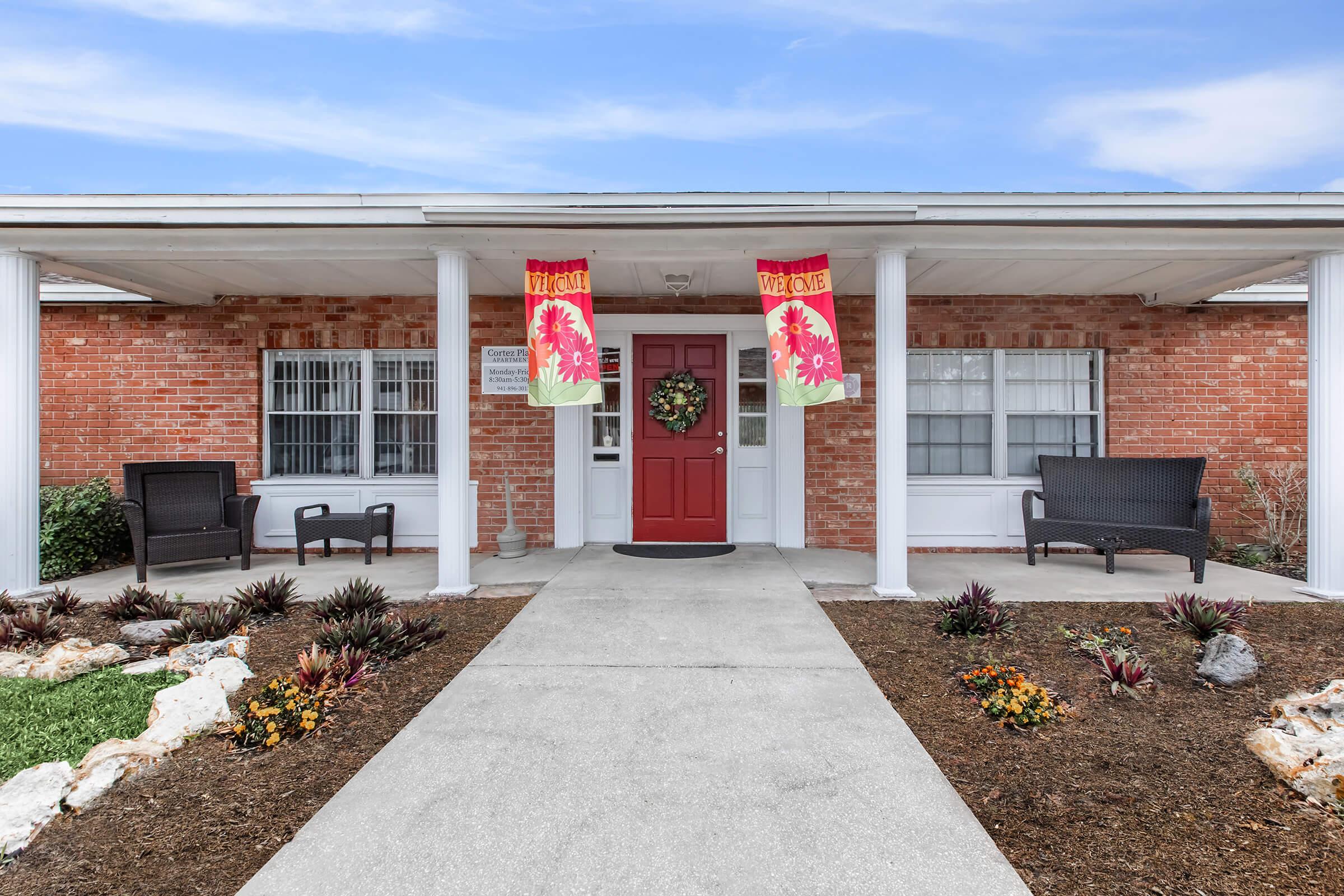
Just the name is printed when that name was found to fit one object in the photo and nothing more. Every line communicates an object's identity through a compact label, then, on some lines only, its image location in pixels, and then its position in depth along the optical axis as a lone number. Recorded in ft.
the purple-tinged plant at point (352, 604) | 13.75
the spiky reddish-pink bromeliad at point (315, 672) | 9.79
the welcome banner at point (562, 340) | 15.55
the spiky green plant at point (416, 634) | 12.03
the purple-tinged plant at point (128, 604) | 14.20
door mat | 20.27
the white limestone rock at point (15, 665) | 11.09
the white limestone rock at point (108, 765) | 7.26
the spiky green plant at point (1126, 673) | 10.25
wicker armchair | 17.95
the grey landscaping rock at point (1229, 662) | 10.42
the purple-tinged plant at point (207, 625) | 12.58
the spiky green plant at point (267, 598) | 14.30
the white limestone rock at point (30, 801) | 6.49
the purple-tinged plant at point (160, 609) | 14.01
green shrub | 18.37
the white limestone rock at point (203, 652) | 11.39
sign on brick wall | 21.79
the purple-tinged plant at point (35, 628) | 12.66
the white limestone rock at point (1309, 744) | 7.09
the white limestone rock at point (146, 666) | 11.15
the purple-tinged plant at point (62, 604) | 14.75
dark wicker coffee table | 19.99
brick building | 21.93
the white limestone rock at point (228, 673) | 10.41
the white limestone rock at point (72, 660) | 11.03
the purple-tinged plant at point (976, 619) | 12.83
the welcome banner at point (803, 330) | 15.34
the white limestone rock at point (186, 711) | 8.58
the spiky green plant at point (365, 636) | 11.64
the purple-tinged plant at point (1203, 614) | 12.37
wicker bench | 17.72
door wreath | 21.65
